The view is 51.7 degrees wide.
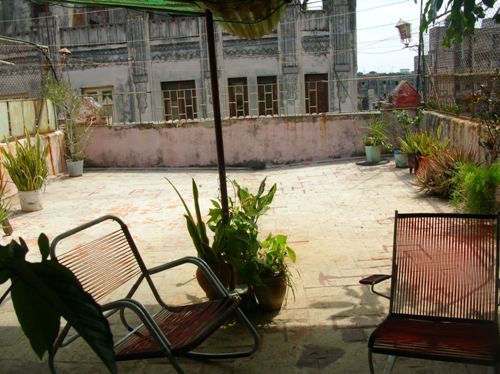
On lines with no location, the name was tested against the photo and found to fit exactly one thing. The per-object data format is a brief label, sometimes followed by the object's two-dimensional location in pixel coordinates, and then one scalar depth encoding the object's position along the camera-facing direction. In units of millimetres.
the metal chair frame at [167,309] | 2416
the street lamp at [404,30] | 13914
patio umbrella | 3049
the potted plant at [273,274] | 3459
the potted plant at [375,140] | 10148
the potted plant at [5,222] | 5584
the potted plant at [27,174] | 7469
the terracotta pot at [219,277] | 3467
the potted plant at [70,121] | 10469
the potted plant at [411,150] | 8438
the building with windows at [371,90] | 20688
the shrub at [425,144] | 7645
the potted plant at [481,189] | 5246
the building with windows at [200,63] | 16047
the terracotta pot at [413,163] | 8473
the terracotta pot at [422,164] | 7335
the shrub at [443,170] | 6656
